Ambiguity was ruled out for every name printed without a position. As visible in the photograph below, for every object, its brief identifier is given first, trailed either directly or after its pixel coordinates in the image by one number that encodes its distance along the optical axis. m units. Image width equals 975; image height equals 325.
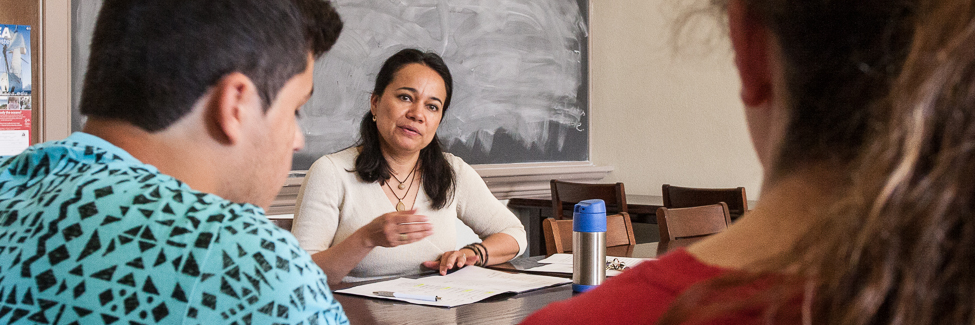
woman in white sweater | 2.40
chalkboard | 3.97
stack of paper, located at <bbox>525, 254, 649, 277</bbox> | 2.17
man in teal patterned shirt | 0.75
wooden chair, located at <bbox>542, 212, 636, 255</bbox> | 2.53
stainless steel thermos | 1.81
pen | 1.72
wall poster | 2.82
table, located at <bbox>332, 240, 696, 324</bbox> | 1.56
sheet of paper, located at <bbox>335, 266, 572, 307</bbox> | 1.77
